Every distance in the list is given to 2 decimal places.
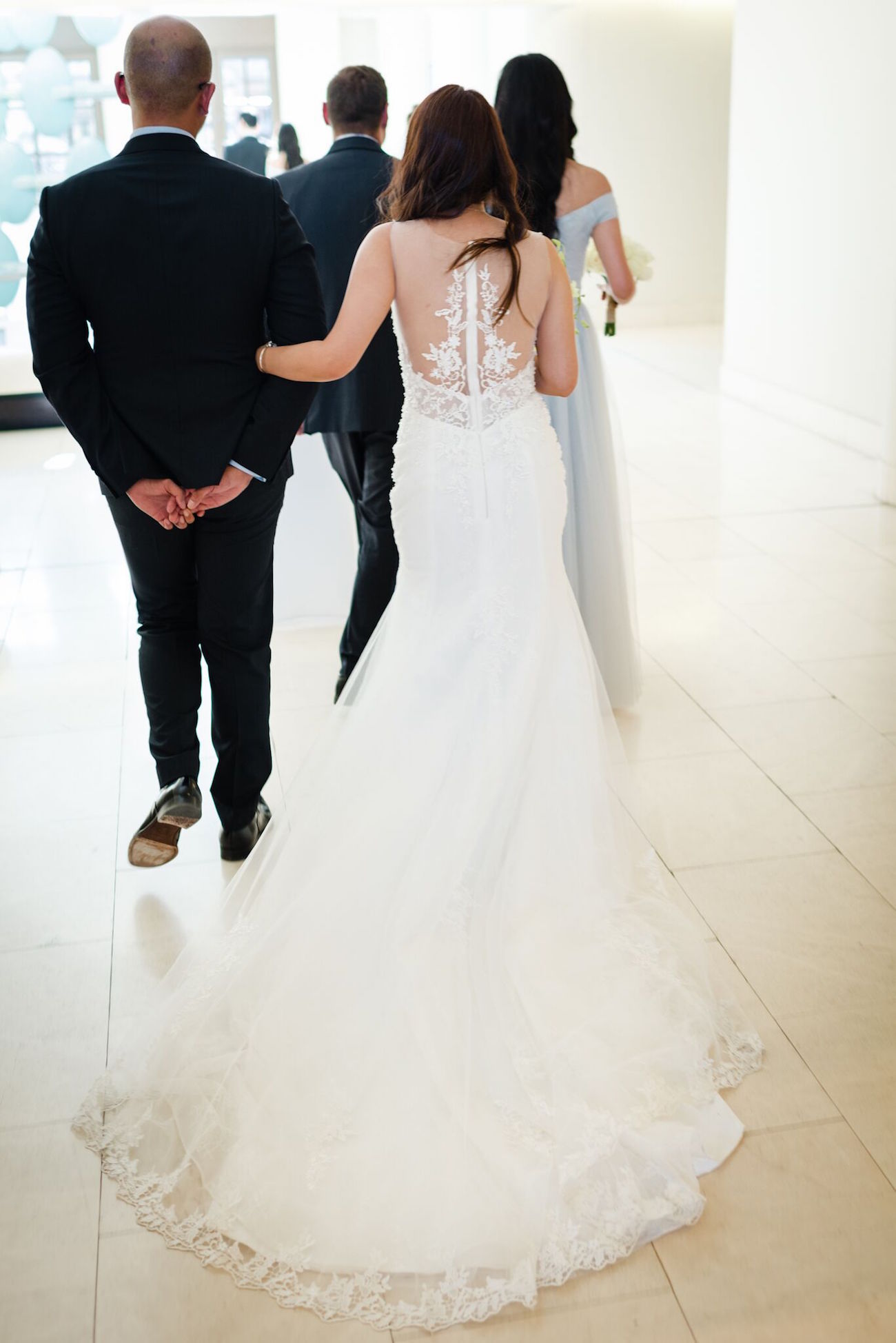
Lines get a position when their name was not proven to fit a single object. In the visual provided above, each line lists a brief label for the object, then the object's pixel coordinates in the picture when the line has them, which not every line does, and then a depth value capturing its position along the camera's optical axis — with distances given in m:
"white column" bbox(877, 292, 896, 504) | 5.92
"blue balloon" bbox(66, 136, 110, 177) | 8.07
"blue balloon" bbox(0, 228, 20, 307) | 8.00
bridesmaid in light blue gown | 3.20
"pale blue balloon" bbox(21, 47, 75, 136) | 8.17
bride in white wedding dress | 1.84
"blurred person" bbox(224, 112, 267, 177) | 8.68
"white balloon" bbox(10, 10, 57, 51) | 8.12
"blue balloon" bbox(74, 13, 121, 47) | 8.45
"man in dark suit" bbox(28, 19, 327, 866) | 2.38
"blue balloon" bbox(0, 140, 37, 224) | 7.97
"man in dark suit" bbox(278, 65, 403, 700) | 3.53
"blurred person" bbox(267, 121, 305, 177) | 9.29
